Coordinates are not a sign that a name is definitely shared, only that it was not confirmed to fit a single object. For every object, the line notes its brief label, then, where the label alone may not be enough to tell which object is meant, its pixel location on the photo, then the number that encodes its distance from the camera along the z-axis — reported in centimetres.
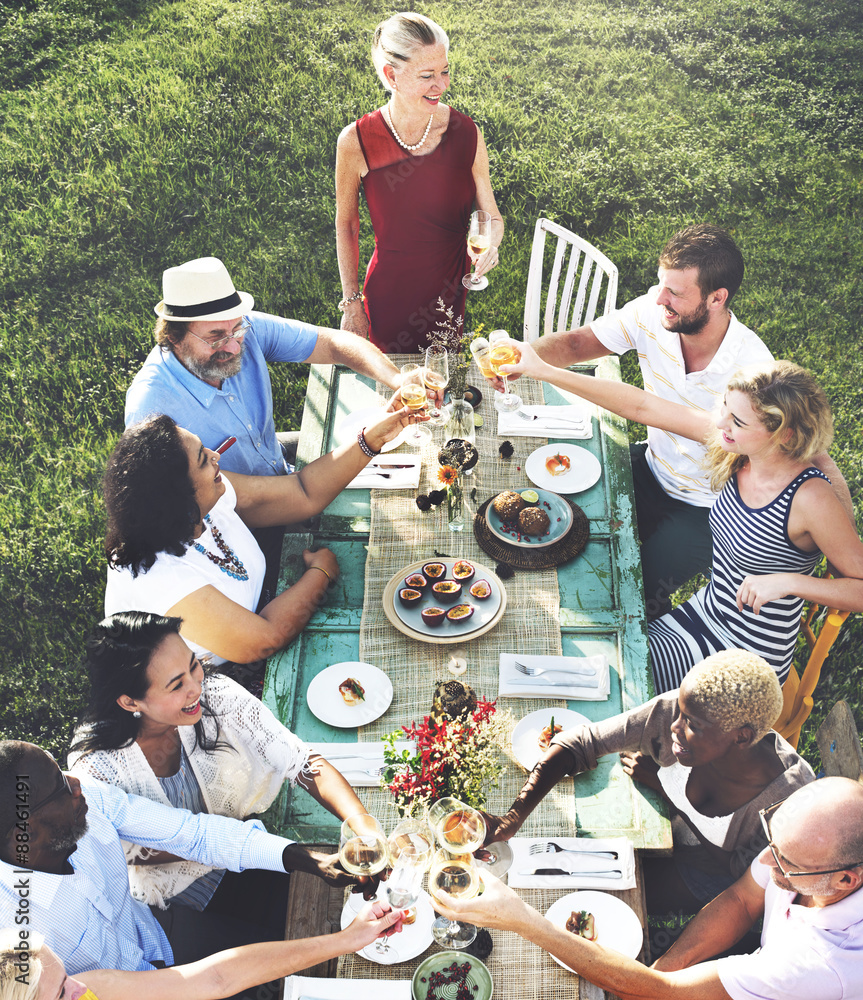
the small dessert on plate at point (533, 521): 343
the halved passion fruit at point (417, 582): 327
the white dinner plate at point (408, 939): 241
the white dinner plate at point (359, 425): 387
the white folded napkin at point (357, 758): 279
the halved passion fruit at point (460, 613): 314
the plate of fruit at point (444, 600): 314
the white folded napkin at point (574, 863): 255
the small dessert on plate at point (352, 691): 297
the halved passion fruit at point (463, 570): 328
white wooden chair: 491
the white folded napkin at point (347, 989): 235
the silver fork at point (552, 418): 393
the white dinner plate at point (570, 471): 366
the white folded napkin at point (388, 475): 369
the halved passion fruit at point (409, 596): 322
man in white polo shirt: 373
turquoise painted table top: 272
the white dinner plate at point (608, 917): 244
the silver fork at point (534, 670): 301
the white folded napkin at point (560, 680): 297
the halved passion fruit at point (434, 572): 330
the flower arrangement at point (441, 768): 240
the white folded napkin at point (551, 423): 390
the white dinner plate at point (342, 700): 294
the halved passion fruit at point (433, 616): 313
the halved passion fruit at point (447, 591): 321
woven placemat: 336
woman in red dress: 413
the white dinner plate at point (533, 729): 282
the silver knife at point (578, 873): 256
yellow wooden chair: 347
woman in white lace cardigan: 262
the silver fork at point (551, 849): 260
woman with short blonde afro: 262
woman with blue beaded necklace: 297
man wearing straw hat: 352
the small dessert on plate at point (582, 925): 243
